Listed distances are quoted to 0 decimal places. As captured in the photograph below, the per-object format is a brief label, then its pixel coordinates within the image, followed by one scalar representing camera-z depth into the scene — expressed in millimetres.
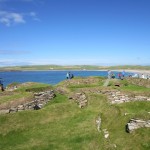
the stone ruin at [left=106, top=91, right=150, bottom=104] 17184
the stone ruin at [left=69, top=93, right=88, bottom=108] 18192
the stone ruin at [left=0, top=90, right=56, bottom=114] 16107
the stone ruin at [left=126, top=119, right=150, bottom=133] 11325
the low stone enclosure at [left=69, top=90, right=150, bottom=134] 11455
